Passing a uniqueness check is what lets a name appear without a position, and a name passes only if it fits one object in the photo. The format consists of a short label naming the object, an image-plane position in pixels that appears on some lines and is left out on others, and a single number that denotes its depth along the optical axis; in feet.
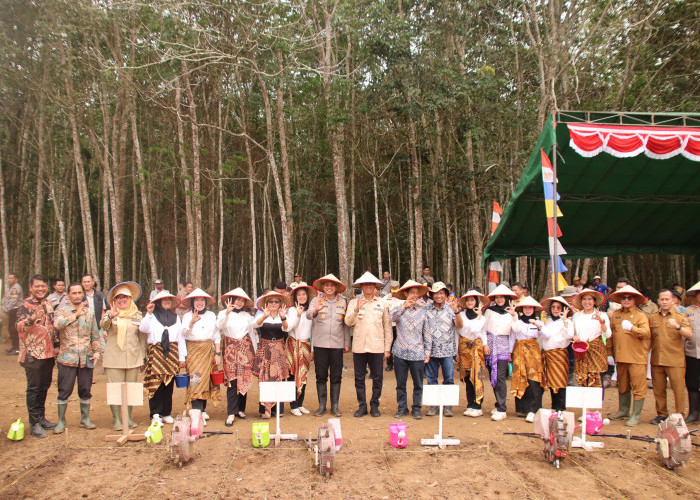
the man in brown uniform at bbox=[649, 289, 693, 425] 16.85
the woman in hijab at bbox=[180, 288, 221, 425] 16.48
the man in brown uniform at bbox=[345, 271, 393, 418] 17.83
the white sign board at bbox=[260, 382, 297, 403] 15.33
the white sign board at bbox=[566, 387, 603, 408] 14.87
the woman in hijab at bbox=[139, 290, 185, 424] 16.29
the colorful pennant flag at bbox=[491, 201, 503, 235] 33.14
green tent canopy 25.04
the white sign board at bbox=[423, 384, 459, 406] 15.01
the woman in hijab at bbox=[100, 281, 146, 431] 15.83
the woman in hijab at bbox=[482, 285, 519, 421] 17.87
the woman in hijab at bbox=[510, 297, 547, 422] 17.58
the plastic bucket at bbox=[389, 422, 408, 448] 14.52
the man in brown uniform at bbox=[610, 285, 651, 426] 16.97
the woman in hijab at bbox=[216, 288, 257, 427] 16.97
